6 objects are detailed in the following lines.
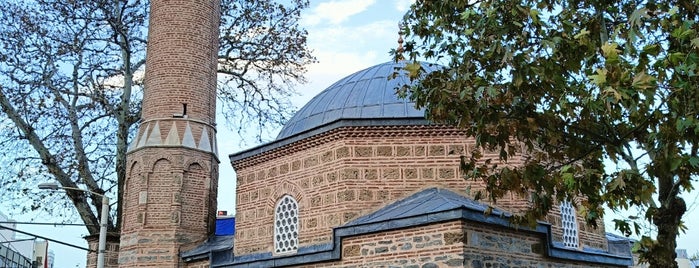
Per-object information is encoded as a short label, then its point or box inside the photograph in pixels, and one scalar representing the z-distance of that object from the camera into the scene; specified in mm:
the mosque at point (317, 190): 9320
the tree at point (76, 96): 17141
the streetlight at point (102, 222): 11044
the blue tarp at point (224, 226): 16094
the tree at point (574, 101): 5637
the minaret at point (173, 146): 13469
